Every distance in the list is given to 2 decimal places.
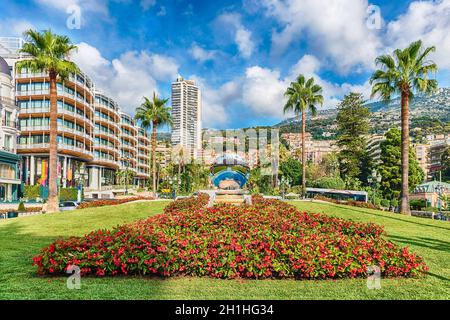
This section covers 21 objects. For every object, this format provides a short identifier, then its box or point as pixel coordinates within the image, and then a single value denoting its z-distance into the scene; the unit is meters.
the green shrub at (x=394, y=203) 42.57
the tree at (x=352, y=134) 57.48
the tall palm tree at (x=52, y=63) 21.50
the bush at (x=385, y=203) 45.52
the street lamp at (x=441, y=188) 53.53
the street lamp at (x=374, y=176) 31.52
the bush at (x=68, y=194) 42.59
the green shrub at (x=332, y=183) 52.72
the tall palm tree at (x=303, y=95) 36.56
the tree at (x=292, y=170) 73.81
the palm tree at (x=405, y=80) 21.50
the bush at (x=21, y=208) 25.47
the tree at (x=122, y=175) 71.62
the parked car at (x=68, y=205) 26.28
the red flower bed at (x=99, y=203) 24.67
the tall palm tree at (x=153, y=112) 38.88
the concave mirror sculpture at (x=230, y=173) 37.88
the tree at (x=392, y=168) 42.38
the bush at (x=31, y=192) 42.19
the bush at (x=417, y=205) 44.59
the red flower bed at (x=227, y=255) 6.14
